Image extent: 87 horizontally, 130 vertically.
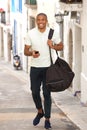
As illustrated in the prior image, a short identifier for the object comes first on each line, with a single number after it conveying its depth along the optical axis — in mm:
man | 9641
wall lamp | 20203
